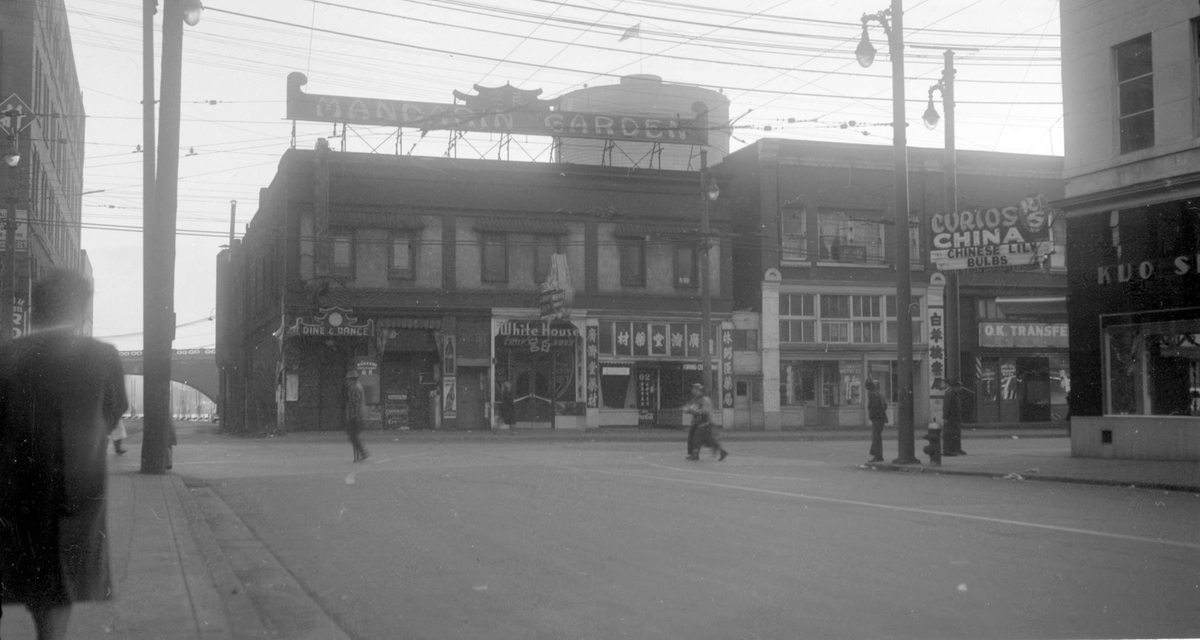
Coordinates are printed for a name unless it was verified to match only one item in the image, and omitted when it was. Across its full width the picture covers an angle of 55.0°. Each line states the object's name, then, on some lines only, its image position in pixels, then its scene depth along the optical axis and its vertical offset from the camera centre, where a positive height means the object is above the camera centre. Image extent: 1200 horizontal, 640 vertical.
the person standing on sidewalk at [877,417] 22.14 -0.88
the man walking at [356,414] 22.22 -0.69
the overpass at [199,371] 54.38 +0.56
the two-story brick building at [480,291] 38.81 +3.00
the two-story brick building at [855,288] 43.84 +3.25
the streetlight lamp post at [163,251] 16.27 +1.87
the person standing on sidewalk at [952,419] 22.98 -0.98
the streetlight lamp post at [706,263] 36.69 +3.64
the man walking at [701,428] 23.34 -1.10
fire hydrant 20.81 -1.37
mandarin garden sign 39.25 +9.15
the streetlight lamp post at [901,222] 21.22 +2.79
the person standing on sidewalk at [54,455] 4.88 -0.31
